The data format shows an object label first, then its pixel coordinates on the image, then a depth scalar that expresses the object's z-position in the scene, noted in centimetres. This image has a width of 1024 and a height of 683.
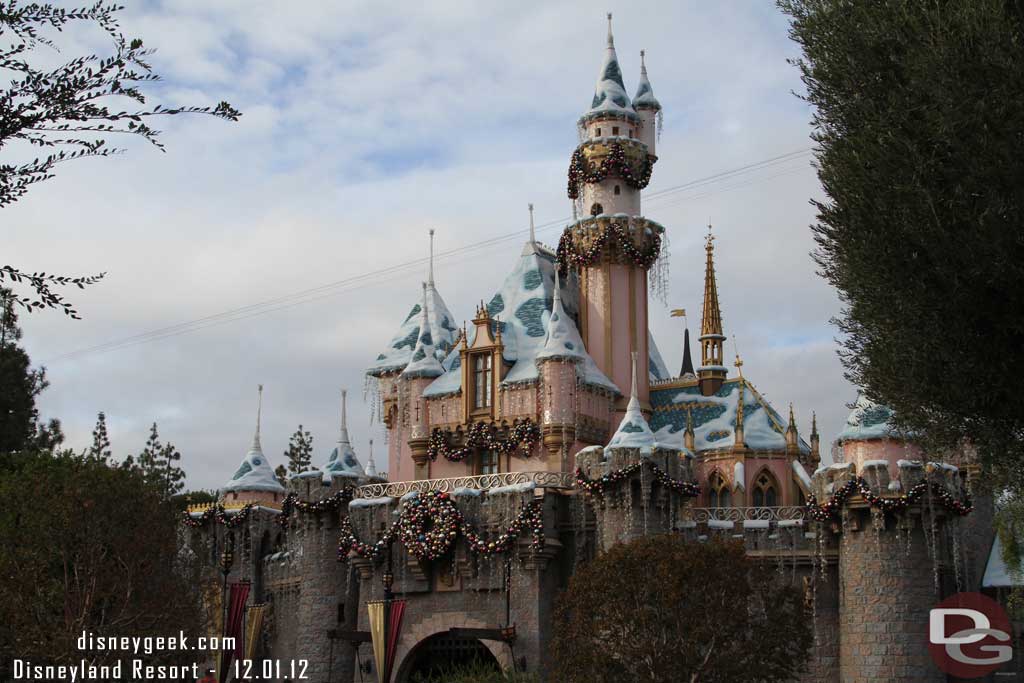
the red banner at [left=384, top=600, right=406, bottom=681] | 3495
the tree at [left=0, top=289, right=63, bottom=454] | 4459
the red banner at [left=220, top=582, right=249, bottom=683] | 3900
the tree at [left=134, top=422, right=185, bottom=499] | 6178
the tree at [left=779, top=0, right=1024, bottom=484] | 1515
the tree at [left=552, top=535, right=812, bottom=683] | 2533
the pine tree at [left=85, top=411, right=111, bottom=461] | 6038
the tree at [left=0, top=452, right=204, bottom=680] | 2509
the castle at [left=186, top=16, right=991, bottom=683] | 3134
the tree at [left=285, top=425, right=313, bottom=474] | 6575
